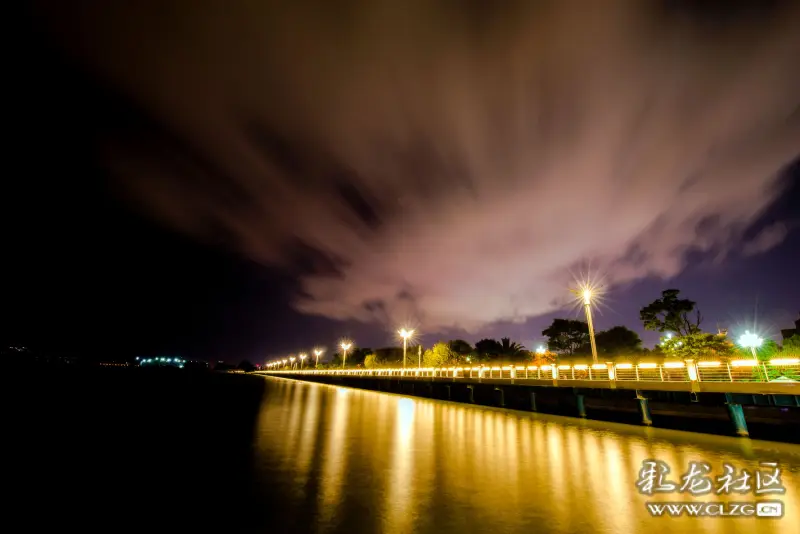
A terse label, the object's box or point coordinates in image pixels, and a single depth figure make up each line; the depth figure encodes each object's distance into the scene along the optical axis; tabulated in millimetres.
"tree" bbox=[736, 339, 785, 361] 48000
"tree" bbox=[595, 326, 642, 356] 83675
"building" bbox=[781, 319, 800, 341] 77050
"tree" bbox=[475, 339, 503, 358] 109569
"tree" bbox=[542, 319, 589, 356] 100375
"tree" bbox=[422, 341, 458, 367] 99312
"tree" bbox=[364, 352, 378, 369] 154850
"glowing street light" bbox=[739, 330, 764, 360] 24762
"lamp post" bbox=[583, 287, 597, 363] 32803
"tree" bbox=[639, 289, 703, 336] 60188
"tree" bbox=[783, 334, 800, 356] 46238
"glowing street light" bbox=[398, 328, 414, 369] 68812
